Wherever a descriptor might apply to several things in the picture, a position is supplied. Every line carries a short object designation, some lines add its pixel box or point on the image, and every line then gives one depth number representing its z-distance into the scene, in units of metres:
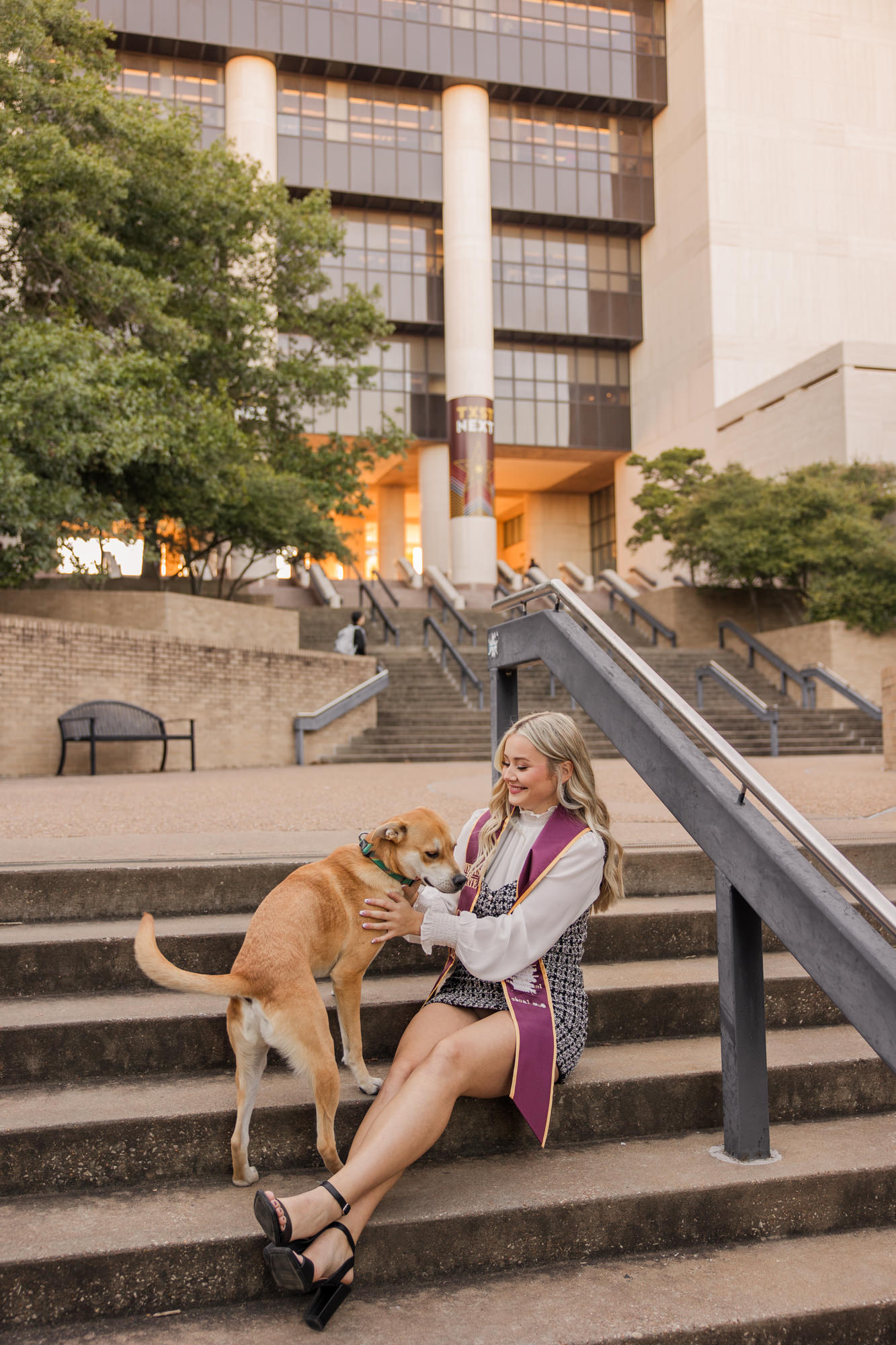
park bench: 11.82
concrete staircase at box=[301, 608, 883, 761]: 14.87
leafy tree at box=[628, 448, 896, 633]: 20.91
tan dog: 2.50
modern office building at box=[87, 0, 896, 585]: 33.72
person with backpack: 17.52
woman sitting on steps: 2.28
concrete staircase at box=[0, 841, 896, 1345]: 2.26
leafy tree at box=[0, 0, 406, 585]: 12.94
